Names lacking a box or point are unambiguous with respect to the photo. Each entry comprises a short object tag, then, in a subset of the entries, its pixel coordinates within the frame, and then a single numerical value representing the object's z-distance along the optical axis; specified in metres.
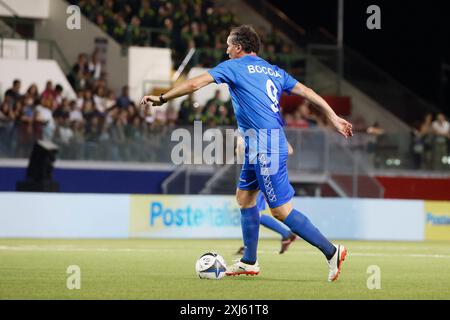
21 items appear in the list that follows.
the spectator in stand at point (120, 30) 28.80
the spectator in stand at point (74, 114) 22.80
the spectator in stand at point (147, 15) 29.05
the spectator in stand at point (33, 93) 23.44
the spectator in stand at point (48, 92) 23.94
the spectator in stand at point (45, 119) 22.22
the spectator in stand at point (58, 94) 23.95
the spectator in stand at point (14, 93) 23.23
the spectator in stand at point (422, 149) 25.86
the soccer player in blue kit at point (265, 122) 9.95
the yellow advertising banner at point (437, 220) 23.00
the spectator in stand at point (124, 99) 24.56
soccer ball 10.25
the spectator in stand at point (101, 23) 28.81
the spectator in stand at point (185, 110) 24.56
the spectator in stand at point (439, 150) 26.06
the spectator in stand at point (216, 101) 25.03
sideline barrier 19.72
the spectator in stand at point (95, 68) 26.28
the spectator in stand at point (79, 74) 26.02
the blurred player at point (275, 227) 14.65
